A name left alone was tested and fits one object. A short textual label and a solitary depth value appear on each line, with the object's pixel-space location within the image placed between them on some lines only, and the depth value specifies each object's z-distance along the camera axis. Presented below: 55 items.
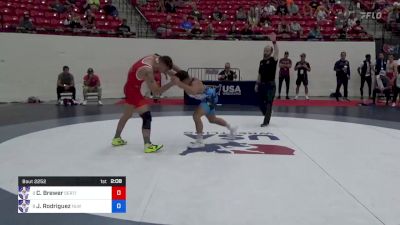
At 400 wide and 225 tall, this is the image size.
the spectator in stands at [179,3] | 16.64
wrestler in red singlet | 5.13
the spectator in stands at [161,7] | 15.94
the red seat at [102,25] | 13.69
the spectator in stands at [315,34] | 14.89
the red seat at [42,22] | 12.48
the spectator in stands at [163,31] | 14.33
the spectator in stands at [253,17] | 15.52
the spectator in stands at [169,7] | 16.06
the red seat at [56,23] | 12.74
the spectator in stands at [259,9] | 15.93
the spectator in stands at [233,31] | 14.83
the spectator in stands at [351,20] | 15.86
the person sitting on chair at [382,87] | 11.78
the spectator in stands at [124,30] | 13.66
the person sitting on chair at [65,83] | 11.48
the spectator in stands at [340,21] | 15.84
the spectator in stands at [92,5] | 14.30
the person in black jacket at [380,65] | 12.61
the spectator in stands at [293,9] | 16.79
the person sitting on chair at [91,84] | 11.60
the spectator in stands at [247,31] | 14.79
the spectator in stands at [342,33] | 15.01
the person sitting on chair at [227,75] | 12.38
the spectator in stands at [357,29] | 15.40
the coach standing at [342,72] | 12.87
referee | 7.40
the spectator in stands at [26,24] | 11.74
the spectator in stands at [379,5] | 17.36
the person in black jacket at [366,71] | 13.61
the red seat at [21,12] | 12.34
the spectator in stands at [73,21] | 12.88
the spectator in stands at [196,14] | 15.75
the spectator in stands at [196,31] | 14.46
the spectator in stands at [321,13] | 16.30
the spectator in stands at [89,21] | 13.27
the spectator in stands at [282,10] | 16.59
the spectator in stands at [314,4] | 17.36
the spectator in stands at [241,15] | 16.16
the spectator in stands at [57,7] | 13.50
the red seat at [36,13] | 12.58
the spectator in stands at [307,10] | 16.78
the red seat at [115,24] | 14.00
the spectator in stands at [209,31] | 14.61
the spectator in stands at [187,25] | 14.90
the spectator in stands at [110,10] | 14.79
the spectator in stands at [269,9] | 16.37
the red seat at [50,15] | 12.88
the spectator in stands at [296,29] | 14.86
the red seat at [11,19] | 11.83
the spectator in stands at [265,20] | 15.43
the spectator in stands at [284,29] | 14.80
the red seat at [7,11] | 11.96
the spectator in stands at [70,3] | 13.93
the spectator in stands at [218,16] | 16.14
